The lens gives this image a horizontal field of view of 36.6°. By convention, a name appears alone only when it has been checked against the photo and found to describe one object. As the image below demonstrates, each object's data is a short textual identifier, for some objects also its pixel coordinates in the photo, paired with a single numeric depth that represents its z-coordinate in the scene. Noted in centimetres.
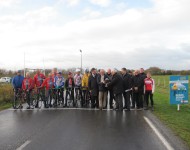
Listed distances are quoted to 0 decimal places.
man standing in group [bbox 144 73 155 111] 1518
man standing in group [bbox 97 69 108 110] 1556
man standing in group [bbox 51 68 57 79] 1704
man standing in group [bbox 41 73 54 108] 1648
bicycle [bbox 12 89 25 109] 1606
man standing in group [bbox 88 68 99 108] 1590
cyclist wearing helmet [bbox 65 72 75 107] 1709
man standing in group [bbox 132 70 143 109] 1552
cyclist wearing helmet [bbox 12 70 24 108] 1620
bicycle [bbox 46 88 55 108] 1658
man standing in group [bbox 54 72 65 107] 1686
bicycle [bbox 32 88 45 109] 1640
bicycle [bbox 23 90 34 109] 1606
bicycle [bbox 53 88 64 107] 1677
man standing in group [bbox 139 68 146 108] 1552
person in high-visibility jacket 1678
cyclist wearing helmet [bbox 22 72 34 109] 1609
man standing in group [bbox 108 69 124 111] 1477
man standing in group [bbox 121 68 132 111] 1541
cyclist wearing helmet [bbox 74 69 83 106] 1714
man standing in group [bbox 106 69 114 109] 1590
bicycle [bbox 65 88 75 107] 1684
